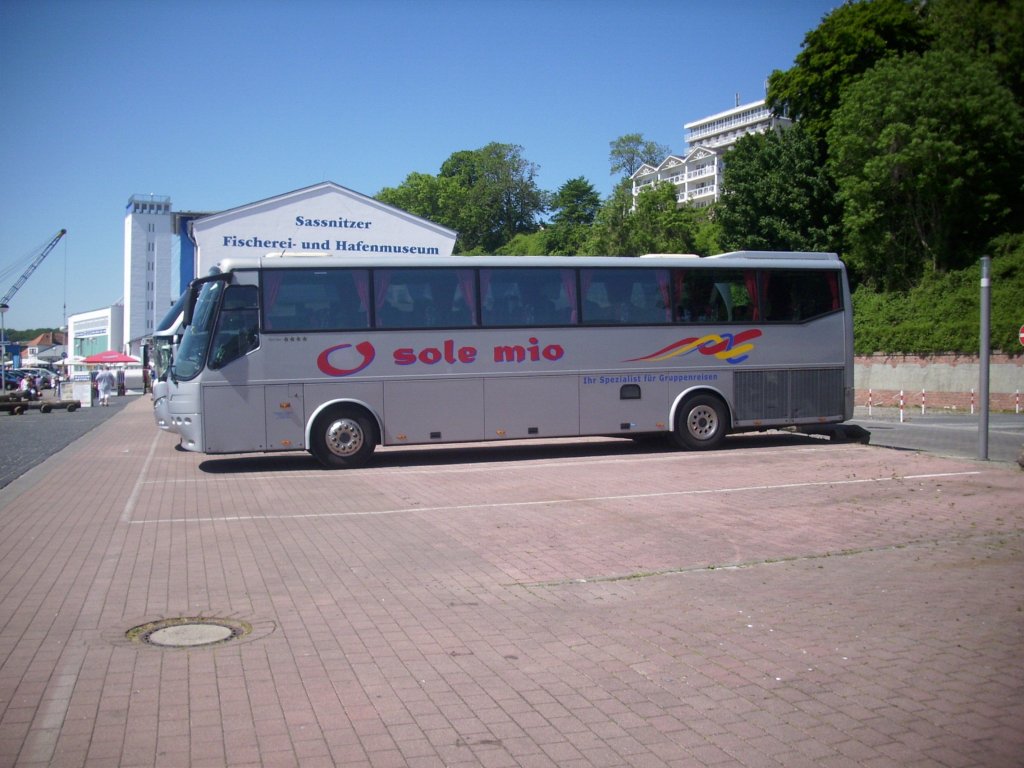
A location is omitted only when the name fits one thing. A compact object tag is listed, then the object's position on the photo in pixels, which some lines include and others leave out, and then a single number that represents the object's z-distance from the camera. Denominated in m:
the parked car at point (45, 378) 77.81
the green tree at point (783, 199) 45.91
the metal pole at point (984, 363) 14.72
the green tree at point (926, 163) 38.53
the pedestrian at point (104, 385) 45.03
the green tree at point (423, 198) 92.31
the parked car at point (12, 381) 58.79
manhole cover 6.17
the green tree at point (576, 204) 92.38
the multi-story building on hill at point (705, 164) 123.64
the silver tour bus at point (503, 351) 15.88
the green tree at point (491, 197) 93.03
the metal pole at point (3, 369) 54.75
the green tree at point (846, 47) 46.97
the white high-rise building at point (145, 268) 119.56
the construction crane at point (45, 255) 137.27
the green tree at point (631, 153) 105.38
